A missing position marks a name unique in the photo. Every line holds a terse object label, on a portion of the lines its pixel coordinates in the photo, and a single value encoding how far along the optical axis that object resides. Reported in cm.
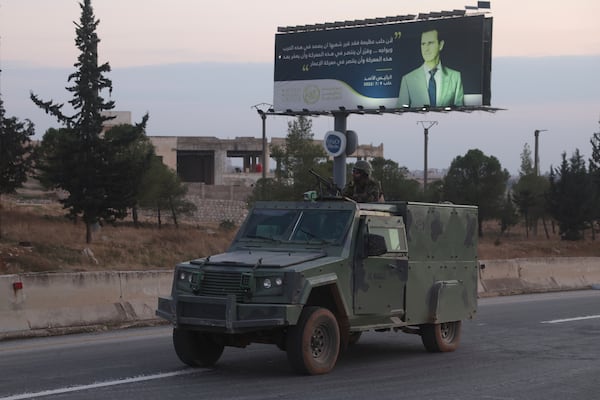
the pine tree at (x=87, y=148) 4272
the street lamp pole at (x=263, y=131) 5652
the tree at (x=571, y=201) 5828
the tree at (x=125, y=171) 4306
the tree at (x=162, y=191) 5725
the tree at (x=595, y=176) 5897
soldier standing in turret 1259
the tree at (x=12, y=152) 4406
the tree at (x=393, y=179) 5022
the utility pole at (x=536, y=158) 7469
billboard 3475
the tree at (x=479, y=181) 6244
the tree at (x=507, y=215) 6425
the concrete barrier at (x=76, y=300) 1367
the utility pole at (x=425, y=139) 6262
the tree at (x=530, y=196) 6619
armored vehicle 998
